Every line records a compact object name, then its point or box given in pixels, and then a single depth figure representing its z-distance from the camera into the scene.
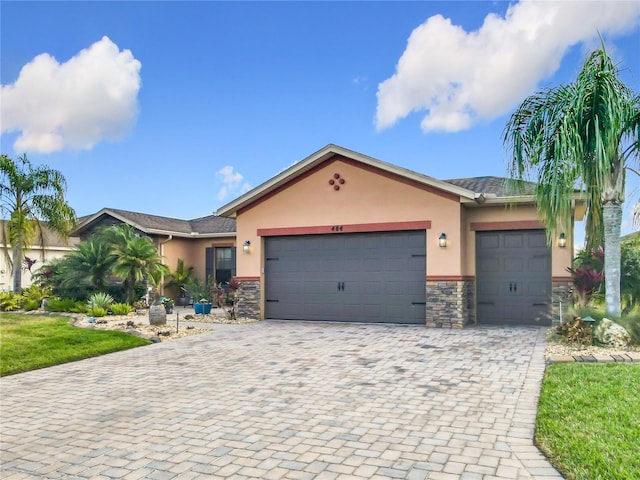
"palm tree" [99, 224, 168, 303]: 14.84
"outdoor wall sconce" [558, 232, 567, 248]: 12.04
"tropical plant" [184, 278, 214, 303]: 16.22
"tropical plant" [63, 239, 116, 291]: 15.74
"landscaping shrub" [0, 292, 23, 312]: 16.45
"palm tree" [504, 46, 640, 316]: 9.19
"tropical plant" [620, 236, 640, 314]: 11.82
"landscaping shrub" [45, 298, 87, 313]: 15.02
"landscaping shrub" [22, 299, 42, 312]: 16.06
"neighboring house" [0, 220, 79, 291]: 23.33
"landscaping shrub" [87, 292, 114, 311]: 14.74
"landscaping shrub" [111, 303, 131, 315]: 14.69
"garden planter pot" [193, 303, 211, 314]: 15.42
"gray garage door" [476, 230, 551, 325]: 12.34
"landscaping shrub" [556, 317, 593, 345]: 8.98
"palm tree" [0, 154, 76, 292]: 17.64
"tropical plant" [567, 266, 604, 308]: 11.40
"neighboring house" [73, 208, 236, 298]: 18.97
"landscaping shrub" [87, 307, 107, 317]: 13.89
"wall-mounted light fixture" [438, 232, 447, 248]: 12.25
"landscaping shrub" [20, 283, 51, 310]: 16.67
